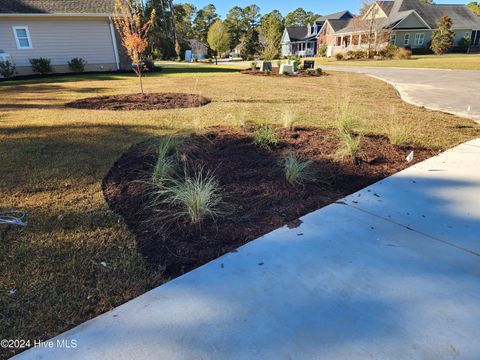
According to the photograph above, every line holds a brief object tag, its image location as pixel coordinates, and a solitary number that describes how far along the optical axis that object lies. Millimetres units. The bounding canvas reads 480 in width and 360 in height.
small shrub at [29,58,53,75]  16742
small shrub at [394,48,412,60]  30423
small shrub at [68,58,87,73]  17683
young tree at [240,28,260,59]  48219
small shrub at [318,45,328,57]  47481
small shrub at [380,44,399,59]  31306
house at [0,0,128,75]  16438
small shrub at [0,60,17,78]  15868
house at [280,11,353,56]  54994
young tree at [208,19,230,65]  44656
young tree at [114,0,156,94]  8273
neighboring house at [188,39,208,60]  62594
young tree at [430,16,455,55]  33406
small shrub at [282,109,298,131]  5395
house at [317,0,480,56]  36625
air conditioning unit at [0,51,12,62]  16250
